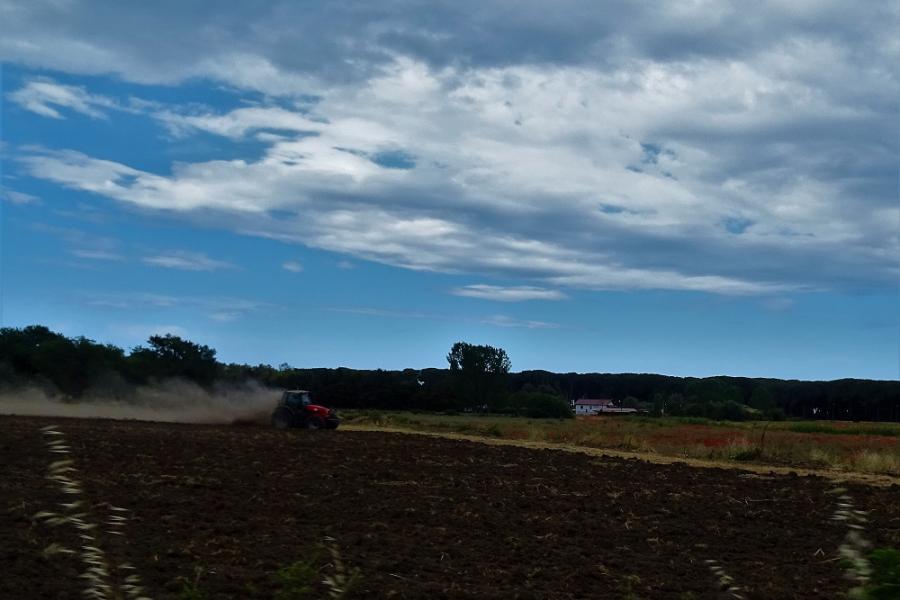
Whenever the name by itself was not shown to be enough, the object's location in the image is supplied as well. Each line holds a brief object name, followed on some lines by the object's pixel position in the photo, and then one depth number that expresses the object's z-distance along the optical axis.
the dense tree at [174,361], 68.90
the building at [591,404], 163.15
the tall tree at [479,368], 131.38
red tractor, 41.66
